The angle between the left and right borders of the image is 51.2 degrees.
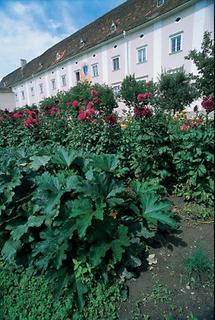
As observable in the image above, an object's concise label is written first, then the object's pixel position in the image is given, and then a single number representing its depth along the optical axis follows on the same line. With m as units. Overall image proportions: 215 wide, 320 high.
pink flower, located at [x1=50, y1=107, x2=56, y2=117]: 4.74
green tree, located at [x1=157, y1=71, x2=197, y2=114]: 12.29
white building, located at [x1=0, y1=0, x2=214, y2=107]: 15.77
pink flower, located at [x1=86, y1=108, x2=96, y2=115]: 3.69
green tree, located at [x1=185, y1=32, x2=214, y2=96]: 8.18
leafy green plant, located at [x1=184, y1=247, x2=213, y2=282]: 1.78
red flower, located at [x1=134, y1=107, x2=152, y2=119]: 3.01
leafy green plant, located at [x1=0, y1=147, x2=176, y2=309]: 1.94
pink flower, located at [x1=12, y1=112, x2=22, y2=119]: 5.25
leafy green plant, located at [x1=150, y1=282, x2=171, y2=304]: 1.97
